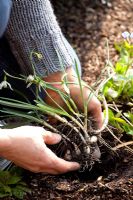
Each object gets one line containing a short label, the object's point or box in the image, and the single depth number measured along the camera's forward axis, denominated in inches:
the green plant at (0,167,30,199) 31.8
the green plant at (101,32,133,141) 37.6
